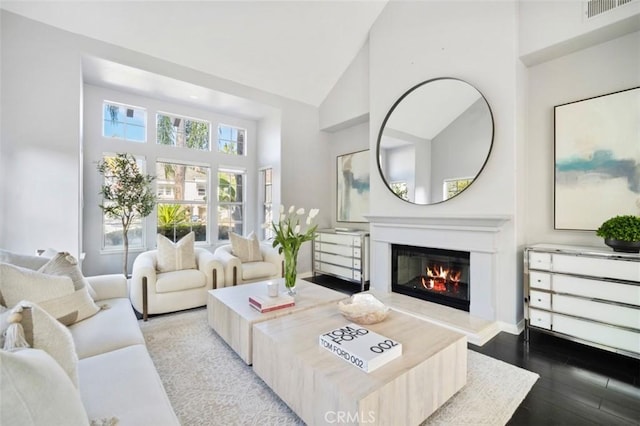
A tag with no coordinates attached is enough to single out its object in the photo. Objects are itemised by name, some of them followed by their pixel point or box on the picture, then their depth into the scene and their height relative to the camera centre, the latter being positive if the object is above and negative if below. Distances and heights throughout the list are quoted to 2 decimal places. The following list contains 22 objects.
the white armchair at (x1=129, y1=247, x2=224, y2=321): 3.06 -0.84
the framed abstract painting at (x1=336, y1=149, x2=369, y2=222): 4.95 +0.50
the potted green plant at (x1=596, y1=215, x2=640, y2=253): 2.14 -0.16
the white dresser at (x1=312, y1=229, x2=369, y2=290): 4.36 -0.70
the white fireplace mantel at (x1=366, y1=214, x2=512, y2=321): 2.92 -0.31
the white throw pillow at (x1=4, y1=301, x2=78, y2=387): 0.98 -0.45
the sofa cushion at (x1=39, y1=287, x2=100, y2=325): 1.77 -0.64
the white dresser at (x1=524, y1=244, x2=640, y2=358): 2.13 -0.68
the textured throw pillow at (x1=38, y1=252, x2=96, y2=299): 1.93 -0.39
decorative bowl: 1.90 -0.68
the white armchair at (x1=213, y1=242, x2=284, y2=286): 3.62 -0.75
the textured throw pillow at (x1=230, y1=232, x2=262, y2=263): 4.04 -0.53
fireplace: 3.29 -0.80
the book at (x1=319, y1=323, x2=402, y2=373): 1.42 -0.73
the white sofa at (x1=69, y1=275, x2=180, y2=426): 1.09 -0.78
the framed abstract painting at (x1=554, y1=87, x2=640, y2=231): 2.48 +0.51
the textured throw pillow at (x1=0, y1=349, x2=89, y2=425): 0.61 -0.44
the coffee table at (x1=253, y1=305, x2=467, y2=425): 1.28 -0.83
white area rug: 1.64 -1.20
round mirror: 3.10 +0.91
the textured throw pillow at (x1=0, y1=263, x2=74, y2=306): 1.63 -0.45
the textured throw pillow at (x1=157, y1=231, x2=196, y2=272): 3.43 -0.53
